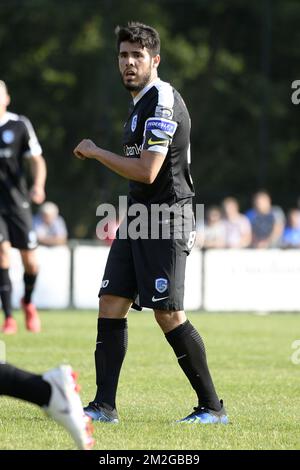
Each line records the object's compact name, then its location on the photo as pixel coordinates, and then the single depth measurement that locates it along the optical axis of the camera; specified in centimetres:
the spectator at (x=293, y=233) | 1802
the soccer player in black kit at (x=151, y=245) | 616
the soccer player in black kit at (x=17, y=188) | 1152
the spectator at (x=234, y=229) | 1779
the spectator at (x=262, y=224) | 1791
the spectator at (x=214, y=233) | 1775
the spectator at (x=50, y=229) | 1767
